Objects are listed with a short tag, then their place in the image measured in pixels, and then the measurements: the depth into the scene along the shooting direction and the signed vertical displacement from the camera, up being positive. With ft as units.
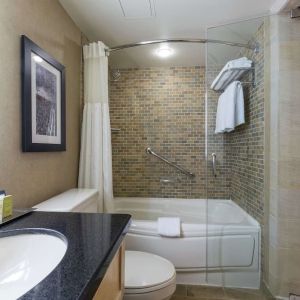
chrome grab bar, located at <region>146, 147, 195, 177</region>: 10.36 -0.56
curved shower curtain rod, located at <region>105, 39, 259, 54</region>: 7.04 +3.34
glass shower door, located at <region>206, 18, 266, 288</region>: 6.62 -0.49
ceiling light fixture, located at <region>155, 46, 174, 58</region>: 8.67 +3.67
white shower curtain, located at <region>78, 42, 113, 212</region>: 7.09 +0.55
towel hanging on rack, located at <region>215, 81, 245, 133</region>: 7.16 +1.27
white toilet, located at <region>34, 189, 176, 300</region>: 4.36 -2.48
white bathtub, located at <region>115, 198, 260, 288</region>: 6.59 -2.78
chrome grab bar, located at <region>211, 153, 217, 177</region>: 8.08 -0.40
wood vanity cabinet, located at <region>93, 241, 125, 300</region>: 2.31 -1.46
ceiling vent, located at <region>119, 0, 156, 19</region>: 6.09 +3.75
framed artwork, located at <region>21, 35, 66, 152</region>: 4.50 +1.05
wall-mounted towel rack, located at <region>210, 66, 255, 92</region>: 6.98 +2.22
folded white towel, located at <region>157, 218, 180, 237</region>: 6.59 -2.18
